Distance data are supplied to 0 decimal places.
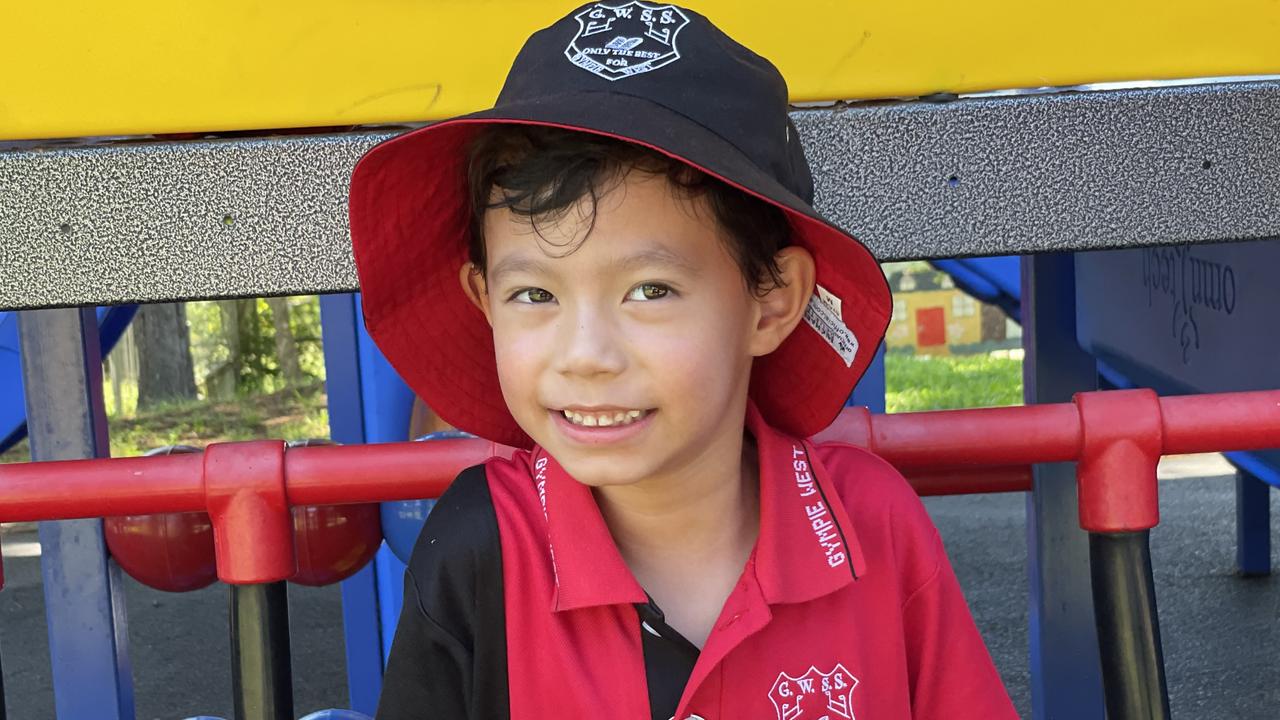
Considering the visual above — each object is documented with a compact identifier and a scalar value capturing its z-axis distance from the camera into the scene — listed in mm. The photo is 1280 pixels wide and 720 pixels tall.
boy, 1061
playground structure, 1114
